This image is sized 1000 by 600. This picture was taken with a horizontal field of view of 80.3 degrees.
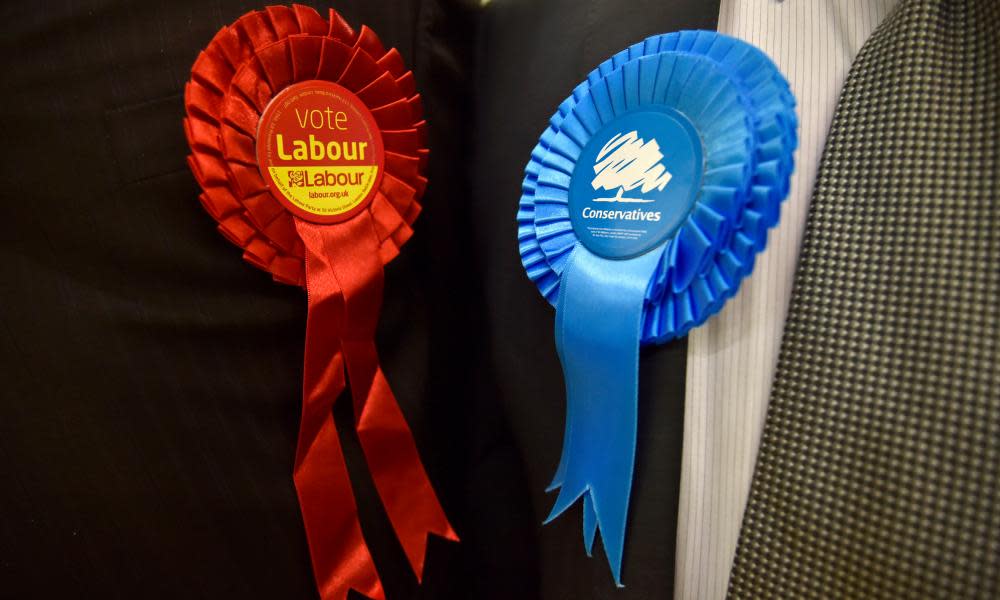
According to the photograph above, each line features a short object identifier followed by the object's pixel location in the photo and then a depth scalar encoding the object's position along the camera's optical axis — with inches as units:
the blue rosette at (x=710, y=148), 15.6
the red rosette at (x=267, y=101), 17.7
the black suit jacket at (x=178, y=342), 17.0
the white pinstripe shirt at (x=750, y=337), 17.1
